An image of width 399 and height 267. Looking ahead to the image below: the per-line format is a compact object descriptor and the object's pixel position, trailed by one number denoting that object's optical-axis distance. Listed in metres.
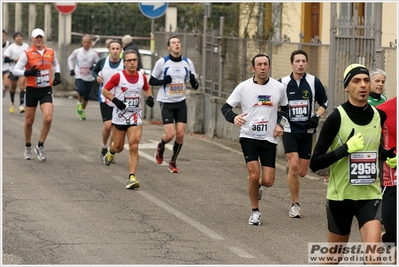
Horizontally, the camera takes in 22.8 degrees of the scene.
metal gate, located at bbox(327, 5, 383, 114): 14.19
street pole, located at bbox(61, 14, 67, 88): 33.50
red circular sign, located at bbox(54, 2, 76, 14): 30.44
